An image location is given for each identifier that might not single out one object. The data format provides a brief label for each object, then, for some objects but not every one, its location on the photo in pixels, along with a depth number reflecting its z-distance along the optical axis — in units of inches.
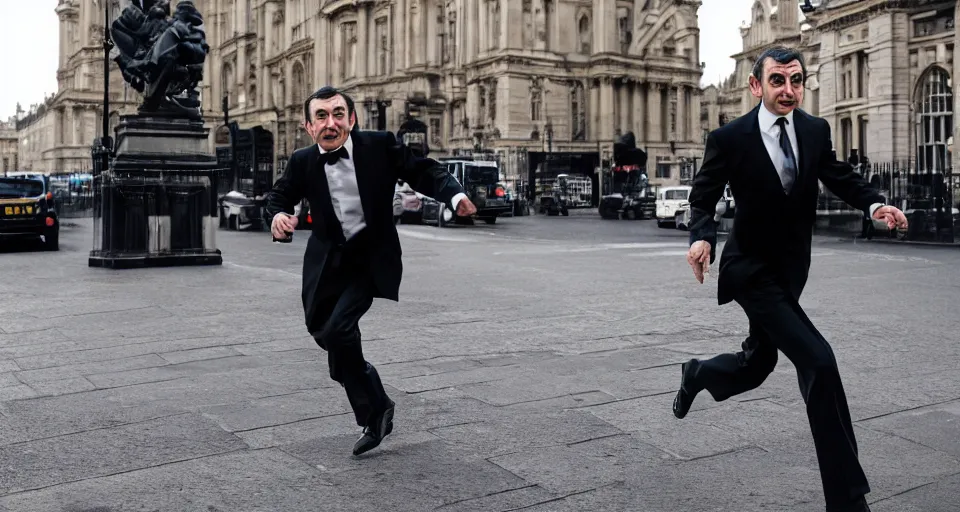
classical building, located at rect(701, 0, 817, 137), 3110.2
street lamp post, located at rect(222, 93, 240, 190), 1583.4
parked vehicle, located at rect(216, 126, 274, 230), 1290.6
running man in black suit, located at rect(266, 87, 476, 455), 207.9
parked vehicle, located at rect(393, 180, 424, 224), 1406.1
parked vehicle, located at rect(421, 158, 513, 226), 1390.3
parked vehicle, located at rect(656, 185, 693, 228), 1300.4
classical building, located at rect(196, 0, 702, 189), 2272.4
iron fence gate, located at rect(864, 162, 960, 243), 976.9
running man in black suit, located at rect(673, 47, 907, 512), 177.8
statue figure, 665.6
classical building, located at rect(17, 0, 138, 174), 4370.1
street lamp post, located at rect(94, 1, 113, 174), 815.3
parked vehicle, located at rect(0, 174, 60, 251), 824.3
